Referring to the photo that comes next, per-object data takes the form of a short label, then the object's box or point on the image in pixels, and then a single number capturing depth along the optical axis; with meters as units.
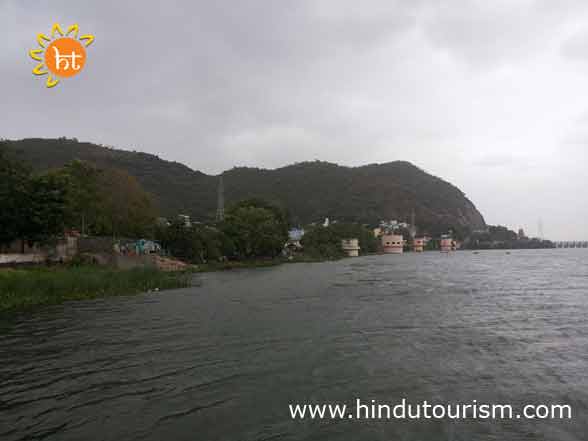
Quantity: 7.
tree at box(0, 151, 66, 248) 33.12
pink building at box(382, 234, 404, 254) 169.62
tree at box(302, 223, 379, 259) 112.75
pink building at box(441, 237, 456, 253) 191.88
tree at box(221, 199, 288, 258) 74.50
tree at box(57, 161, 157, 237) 46.12
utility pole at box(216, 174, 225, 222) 99.82
